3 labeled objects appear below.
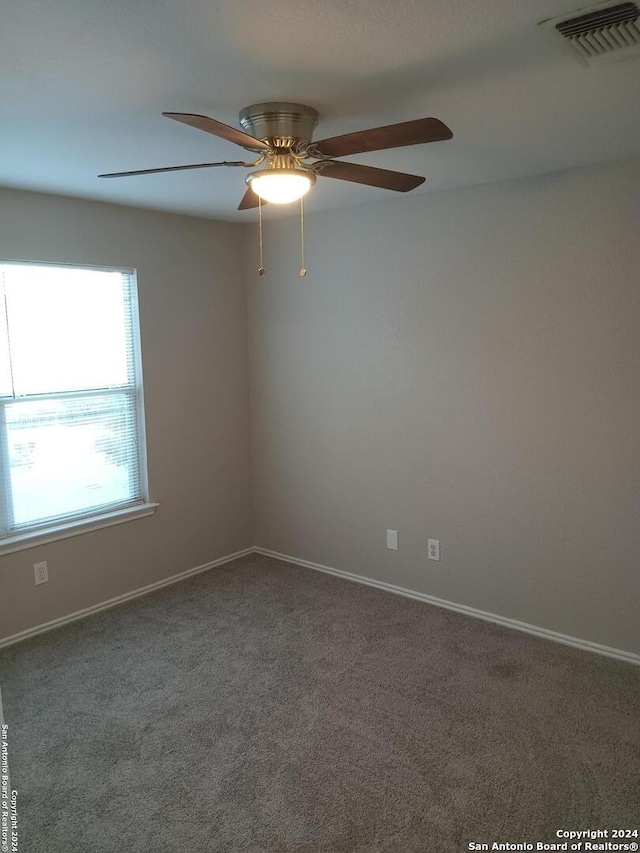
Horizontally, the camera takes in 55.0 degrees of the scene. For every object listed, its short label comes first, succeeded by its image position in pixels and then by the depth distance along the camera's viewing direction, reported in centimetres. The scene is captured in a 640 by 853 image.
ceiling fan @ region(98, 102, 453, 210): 179
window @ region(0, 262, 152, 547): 319
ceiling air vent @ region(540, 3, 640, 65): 144
